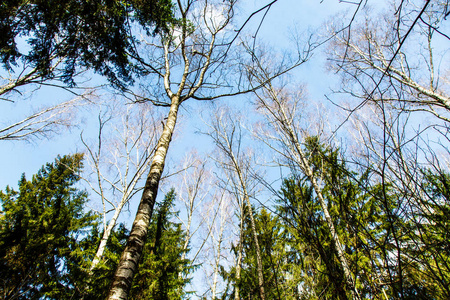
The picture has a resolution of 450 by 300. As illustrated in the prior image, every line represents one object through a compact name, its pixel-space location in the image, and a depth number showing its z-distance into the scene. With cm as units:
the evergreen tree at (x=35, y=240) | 508
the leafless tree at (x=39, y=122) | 681
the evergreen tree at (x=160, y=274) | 415
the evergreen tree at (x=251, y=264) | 590
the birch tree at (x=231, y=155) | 624
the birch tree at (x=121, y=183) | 612
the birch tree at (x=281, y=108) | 573
